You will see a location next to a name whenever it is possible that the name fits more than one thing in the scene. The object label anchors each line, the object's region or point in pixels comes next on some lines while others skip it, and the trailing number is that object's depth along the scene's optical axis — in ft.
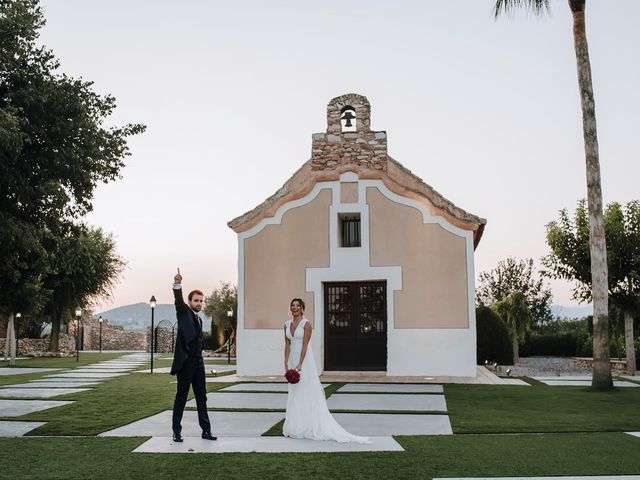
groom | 26.91
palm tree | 51.06
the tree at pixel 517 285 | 175.42
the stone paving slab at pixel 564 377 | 62.85
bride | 27.89
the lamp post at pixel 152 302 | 78.64
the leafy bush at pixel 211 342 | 145.07
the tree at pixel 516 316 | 103.14
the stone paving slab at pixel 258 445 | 25.22
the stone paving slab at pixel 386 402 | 39.65
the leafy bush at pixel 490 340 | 90.63
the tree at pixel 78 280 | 123.24
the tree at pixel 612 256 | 73.46
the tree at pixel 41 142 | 44.19
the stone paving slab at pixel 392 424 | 30.32
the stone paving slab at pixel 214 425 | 29.89
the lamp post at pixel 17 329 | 130.62
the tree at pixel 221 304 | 143.54
